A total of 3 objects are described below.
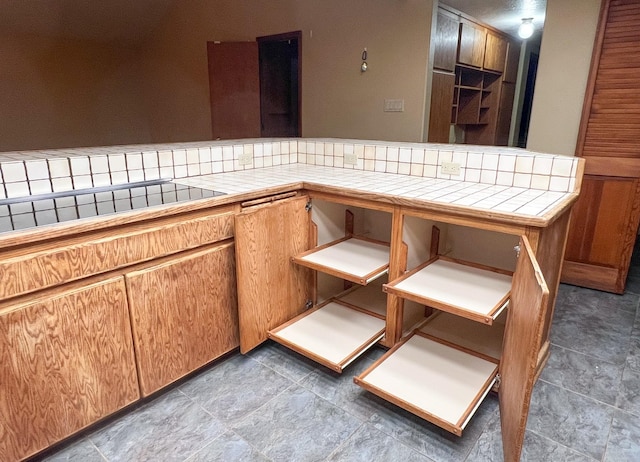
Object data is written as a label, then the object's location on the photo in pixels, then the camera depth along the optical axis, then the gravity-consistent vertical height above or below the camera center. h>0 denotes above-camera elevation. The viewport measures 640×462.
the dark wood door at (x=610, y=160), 2.33 -0.23
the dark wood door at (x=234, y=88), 4.20 +0.33
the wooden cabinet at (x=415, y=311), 1.35 -0.81
